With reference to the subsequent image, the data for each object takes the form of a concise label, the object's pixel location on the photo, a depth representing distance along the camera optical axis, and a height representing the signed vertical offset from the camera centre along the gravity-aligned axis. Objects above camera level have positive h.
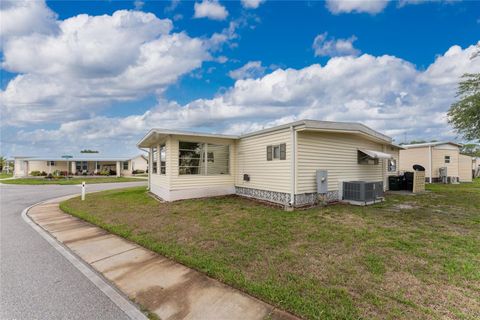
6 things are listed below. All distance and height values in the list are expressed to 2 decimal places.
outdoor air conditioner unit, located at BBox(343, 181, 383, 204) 8.58 -1.07
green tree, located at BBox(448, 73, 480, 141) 13.75 +3.55
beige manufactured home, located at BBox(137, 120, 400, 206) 8.16 +0.14
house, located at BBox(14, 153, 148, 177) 32.19 -0.11
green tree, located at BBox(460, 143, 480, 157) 35.74 +2.55
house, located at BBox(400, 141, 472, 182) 17.45 +0.48
